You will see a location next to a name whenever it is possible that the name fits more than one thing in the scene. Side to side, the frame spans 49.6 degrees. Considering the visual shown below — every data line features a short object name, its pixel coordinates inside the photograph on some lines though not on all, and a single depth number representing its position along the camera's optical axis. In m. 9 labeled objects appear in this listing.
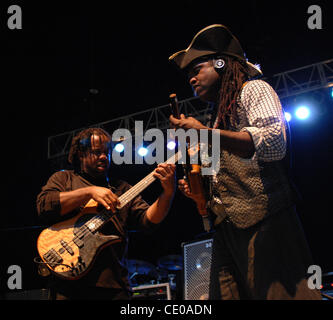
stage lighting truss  6.65
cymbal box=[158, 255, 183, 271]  7.49
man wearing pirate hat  1.73
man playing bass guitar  2.44
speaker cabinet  3.59
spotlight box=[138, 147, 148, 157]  7.88
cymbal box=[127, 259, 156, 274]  7.28
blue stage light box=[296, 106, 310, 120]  6.99
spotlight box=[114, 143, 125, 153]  7.86
